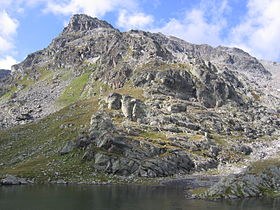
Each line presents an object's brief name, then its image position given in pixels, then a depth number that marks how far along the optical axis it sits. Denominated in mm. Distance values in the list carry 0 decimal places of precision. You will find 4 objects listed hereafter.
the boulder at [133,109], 180625
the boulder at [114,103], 196875
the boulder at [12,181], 109188
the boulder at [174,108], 195562
